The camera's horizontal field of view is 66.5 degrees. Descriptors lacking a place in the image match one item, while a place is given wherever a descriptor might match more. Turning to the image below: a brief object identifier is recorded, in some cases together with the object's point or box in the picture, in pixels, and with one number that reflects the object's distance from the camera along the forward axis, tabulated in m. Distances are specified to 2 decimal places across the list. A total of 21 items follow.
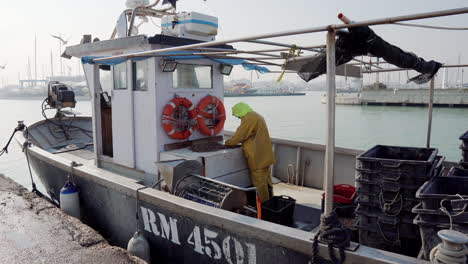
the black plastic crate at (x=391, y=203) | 2.85
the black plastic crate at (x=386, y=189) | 2.86
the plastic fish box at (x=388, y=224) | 2.84
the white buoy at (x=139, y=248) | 3.77
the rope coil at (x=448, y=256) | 1.94
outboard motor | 8.89
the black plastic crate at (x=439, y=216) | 2.18
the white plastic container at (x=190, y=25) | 5.50
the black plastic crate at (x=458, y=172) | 3.26
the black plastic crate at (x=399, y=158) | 2.86
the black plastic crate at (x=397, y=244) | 2.85
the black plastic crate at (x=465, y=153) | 3.66
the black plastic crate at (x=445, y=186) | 2.54
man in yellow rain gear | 4.88
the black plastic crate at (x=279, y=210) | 4.03
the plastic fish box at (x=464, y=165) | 3.56
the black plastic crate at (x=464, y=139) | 3.66
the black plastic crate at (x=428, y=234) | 2.28
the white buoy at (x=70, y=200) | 4.94
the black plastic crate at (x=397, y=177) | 2.85
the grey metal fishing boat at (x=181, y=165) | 2.91
